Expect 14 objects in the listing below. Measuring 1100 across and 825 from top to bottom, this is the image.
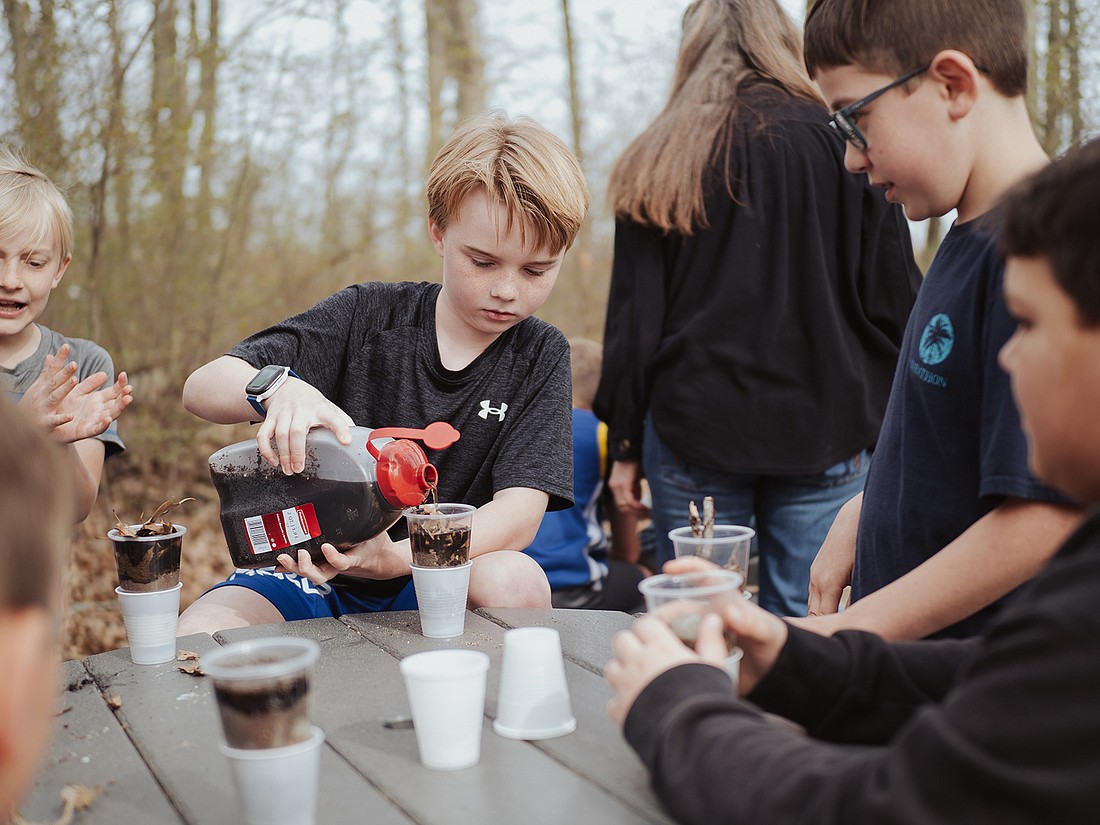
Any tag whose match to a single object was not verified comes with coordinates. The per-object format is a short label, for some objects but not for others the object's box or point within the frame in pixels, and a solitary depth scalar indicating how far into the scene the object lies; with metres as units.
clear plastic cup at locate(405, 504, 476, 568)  1.92
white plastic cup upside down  1.45
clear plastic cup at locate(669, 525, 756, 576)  1.61
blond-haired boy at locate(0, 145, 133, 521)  2.60
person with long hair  3.15
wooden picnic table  1.23
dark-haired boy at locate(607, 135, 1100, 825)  0.89
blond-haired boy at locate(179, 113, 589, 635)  2.38
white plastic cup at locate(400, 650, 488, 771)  1.33
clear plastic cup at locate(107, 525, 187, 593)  1.89
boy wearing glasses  1.64
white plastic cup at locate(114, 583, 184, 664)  1.86
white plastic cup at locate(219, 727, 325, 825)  1.17
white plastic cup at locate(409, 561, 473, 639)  1.93
